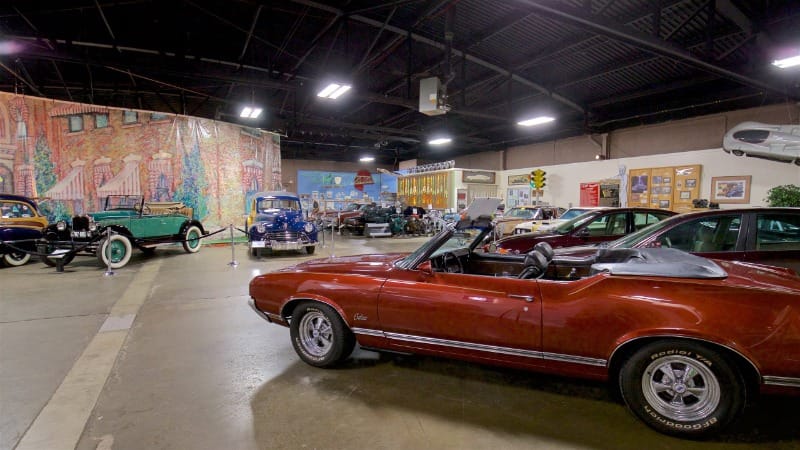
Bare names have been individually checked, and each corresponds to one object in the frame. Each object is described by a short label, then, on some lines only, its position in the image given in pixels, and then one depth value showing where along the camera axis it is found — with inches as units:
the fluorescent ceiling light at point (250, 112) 494.9
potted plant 376.2
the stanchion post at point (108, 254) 283.3
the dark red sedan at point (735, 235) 144.4
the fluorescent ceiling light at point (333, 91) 382.3
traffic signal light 650.2
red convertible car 77.3
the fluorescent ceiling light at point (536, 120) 501.1
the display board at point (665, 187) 522.8
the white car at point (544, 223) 384.2
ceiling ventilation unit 364.8
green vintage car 304.3
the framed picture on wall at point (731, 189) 468.4
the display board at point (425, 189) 800.9
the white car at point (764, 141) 379.6
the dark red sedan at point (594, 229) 249.3
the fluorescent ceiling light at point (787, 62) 281.3
